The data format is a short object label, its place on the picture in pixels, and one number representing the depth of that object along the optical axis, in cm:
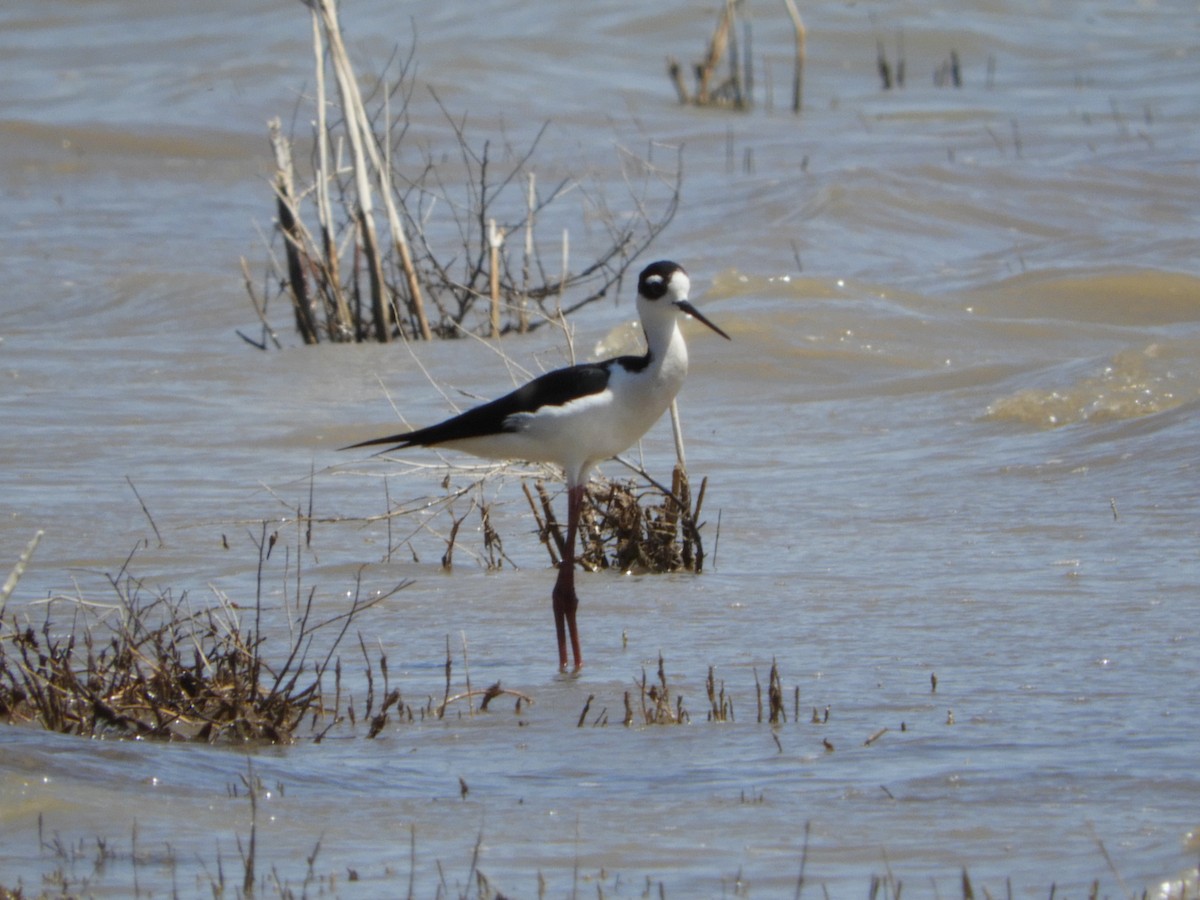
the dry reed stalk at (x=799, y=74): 3934
